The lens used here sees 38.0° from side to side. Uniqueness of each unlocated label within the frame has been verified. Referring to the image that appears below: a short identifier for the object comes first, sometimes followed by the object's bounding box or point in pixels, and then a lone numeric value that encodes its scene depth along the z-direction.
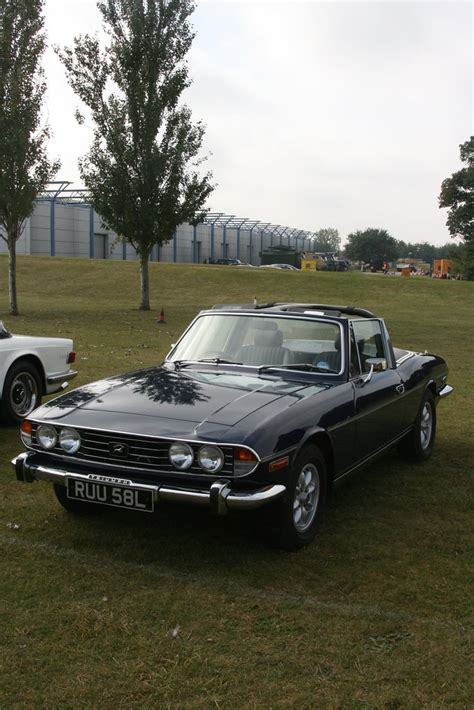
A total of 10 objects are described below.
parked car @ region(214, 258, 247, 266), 75.47
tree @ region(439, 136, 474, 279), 69.00
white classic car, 7.27
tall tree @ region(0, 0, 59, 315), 20.78
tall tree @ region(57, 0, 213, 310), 23.88
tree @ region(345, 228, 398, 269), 137.88
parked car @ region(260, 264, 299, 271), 74.25
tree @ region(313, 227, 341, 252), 142.00
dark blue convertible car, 3.93
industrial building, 58.62
